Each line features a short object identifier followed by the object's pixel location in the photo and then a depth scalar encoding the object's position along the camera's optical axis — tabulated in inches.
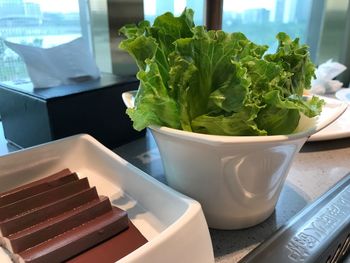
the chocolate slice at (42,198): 15.5
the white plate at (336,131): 29.2
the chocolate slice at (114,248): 13.8
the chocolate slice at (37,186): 16.5
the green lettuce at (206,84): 14.0
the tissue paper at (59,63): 25.2
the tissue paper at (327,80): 48.7
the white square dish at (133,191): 12.7
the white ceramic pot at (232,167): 14.0
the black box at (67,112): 23.1
